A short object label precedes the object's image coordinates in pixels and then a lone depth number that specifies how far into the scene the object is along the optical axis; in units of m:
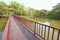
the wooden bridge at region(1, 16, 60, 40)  1.48
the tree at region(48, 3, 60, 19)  13.23
